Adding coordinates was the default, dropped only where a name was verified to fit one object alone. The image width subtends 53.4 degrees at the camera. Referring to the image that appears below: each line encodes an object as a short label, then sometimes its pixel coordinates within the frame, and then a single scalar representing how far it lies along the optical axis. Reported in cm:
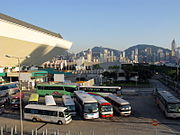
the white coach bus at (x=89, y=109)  1459
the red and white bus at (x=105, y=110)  1520
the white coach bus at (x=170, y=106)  1470
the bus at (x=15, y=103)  1842
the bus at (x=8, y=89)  2443
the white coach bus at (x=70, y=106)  1552
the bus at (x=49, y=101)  1642
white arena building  3077
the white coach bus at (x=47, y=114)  1365
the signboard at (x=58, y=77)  3200
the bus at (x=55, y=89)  2402
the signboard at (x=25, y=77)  3028
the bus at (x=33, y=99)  1787
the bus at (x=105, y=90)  2298
